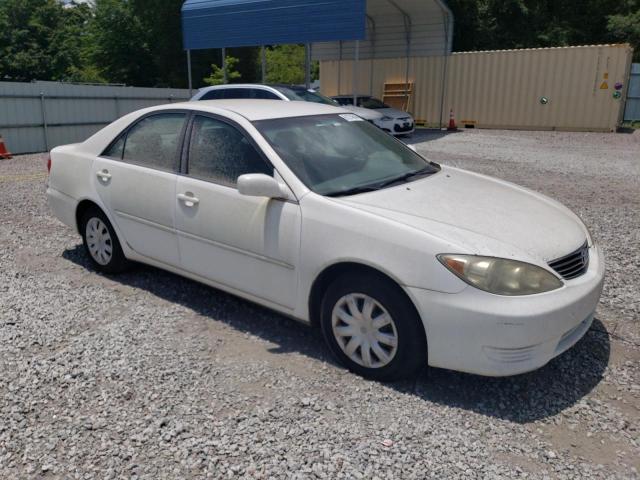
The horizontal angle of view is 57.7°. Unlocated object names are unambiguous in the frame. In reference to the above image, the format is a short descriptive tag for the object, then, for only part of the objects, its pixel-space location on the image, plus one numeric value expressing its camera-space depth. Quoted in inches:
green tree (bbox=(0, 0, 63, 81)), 1630.2
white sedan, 119.0
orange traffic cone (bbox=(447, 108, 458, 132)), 835.4
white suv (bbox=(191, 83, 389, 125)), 503.8
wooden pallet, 918.4
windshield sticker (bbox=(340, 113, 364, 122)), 179.0
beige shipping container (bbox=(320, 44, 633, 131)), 758.5
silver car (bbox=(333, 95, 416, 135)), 666.2
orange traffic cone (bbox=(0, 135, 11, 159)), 544.1
